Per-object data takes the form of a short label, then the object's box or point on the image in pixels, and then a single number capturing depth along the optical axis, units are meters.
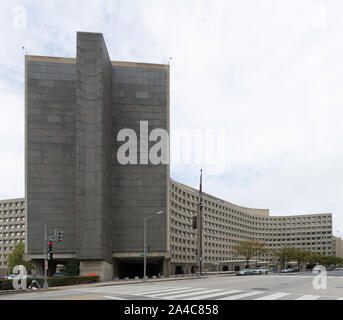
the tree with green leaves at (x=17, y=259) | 105.56
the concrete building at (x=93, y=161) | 52.41
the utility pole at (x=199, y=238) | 54.39
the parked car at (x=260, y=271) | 68.31
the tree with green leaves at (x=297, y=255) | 121.34
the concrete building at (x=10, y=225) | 138.25
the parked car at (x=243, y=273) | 64.19
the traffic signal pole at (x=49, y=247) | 33.47
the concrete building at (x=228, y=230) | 96.69
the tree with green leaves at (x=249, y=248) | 99.50
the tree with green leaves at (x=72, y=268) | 53.31
